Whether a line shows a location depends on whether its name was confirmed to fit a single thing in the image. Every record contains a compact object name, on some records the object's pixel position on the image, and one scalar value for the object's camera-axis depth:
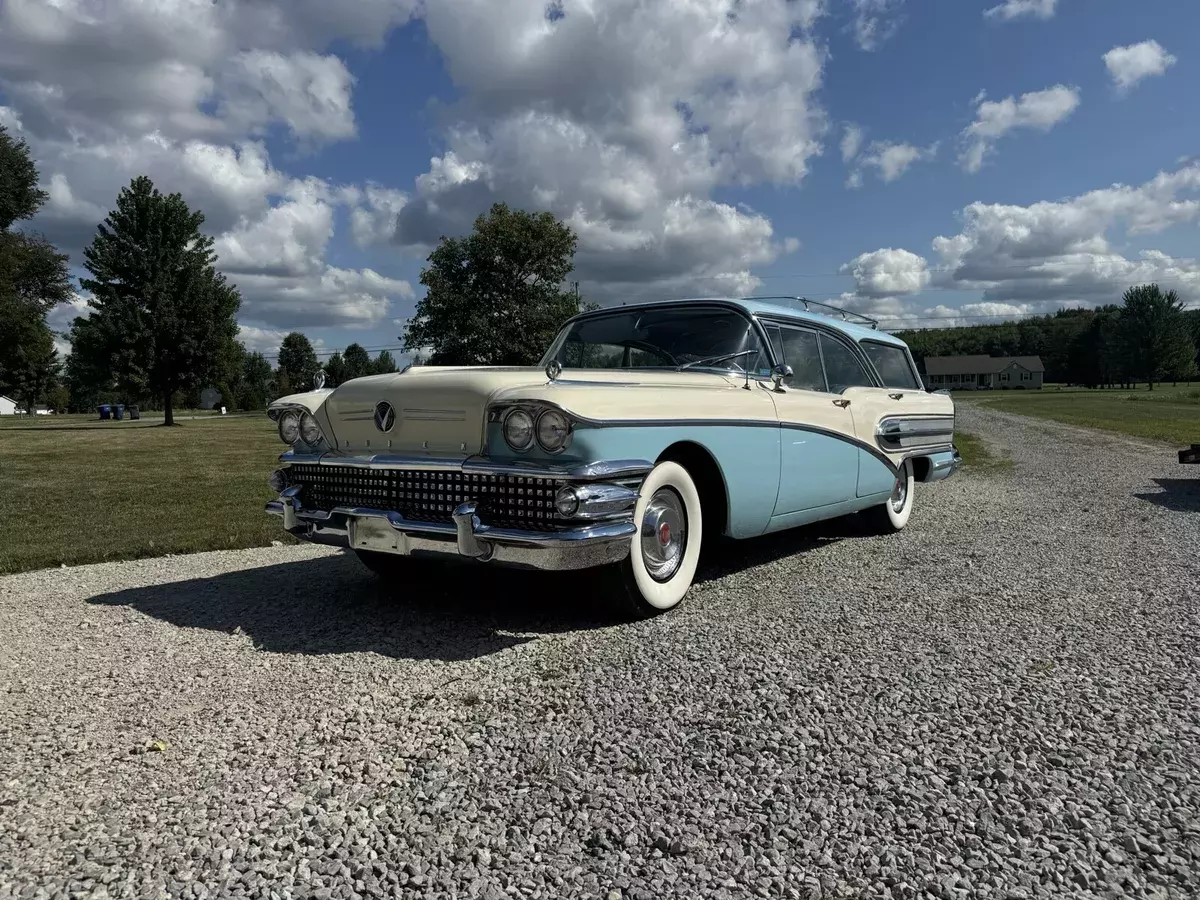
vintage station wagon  3.42
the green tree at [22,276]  26.33
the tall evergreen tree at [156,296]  31.17
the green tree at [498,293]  28.03
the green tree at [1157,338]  69.81
